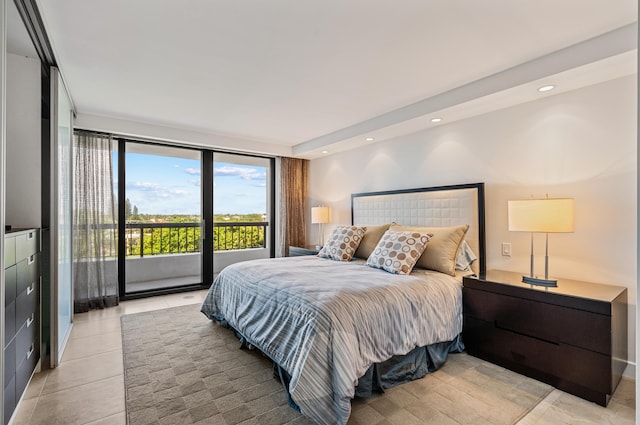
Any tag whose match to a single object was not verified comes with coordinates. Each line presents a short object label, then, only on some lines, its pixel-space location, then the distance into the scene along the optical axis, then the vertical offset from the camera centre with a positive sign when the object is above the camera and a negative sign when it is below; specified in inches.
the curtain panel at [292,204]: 224.1 +4.3
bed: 71.5 -31.0
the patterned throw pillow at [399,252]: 112.9 -16.1
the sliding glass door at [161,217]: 181.5 -4.6
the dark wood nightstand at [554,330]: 79.3 -35.0
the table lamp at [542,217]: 91.4 -2.4
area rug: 73.6 -49.5
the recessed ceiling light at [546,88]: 100.4 +39.9
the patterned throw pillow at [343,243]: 144.6 -16.3
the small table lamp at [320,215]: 204.8 -3.6
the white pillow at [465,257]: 123.3 -19.6
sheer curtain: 153.4 -7.4
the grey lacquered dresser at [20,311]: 66.7 -25.4
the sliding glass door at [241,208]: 208.4 +1.3
